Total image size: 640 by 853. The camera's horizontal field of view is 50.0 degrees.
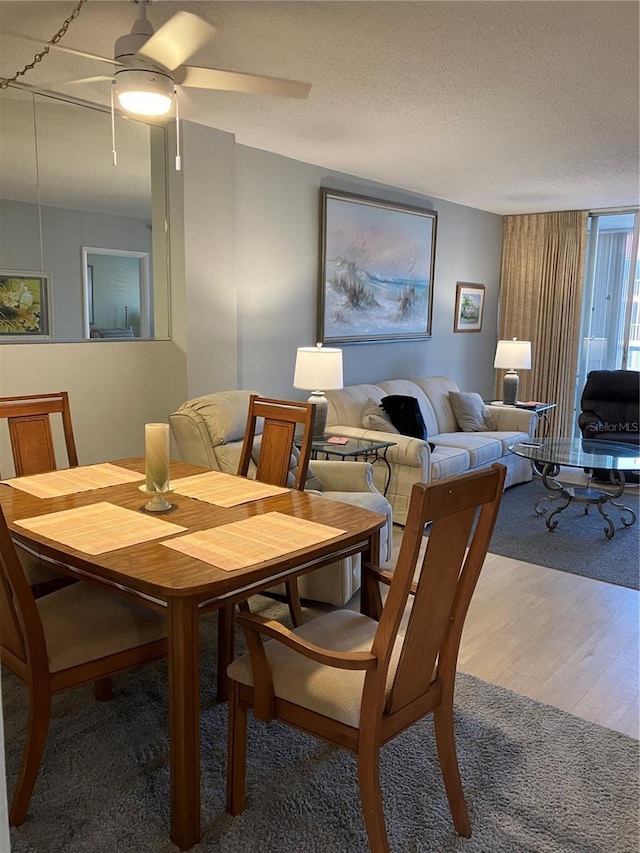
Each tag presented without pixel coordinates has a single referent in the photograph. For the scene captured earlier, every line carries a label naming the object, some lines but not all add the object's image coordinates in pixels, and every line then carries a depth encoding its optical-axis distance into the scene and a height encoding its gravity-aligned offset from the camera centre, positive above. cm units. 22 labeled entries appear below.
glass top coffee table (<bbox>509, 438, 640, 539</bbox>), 444 -84
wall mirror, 344 +54
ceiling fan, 213 +86
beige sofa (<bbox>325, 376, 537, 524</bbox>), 446 -84
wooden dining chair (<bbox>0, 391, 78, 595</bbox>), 283 -47
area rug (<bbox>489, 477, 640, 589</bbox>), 392 -132
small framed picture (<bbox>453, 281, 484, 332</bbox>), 681 +21
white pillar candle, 222 -44
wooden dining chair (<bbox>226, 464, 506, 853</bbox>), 153 -86
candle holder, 225 -60
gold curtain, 687 +33
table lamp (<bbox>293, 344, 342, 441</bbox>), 427 -29
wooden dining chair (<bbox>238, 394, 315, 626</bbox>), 281 -50
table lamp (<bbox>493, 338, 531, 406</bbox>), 634 -30
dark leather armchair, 604 -66
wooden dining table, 168 -67
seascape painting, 521 +45
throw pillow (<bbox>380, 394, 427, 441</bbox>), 493 -63
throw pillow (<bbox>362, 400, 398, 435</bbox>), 482 -66
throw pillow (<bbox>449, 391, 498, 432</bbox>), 593 -73
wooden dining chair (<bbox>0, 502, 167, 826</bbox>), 175 -89
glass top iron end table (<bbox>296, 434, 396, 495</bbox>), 401 -73
